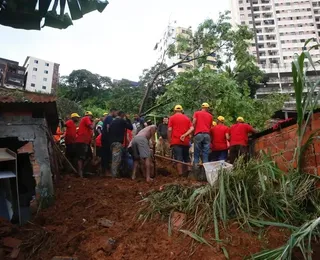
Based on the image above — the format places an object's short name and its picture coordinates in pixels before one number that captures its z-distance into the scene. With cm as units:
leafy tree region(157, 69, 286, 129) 1066
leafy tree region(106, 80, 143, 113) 1564
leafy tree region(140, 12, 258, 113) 1153
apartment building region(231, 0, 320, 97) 4944
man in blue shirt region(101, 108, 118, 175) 593
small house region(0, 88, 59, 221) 422
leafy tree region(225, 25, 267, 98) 1146
